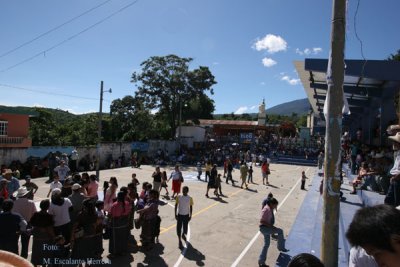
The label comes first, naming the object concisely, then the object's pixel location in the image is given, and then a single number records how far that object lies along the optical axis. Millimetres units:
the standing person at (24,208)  6699
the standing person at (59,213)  6547
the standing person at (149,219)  8227
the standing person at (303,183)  19969
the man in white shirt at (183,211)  8655
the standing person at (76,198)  7875
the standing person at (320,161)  28098
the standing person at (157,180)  14219
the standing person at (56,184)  10094
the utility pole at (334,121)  4328
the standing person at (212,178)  16594
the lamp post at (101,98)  21094
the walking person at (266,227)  7215
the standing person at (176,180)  14562
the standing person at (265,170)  21312
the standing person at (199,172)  23031
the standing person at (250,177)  21875
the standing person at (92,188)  10039
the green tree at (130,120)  40781
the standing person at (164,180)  15283
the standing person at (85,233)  6199
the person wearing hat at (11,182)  9164
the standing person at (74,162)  23619
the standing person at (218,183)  16656
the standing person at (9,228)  5625
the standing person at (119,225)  7453
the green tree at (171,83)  42594
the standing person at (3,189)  7937
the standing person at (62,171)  13039
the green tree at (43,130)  38188
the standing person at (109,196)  8782
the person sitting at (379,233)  1540
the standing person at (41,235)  5828
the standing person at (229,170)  21047
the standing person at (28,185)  8831
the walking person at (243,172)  19659
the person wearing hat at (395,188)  5836
